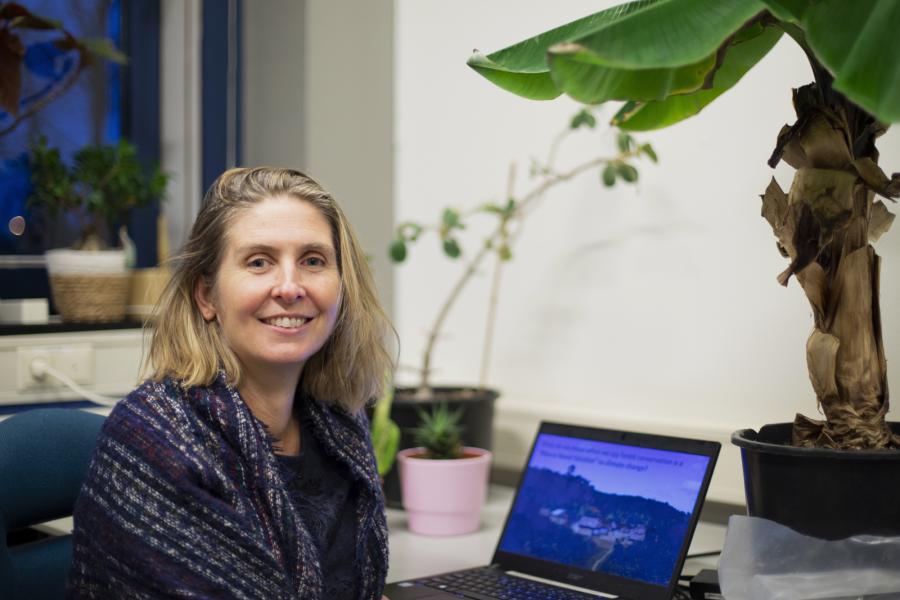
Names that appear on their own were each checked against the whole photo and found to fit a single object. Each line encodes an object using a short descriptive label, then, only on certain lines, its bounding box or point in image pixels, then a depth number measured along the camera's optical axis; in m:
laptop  1.19
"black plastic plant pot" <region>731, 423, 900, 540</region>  1.00
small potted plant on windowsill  1.82
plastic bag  1.00
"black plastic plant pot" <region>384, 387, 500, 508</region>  1.67
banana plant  0.89
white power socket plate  1.73
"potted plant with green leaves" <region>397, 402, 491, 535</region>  1.55
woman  0.99
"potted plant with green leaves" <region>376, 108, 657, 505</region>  1.65
